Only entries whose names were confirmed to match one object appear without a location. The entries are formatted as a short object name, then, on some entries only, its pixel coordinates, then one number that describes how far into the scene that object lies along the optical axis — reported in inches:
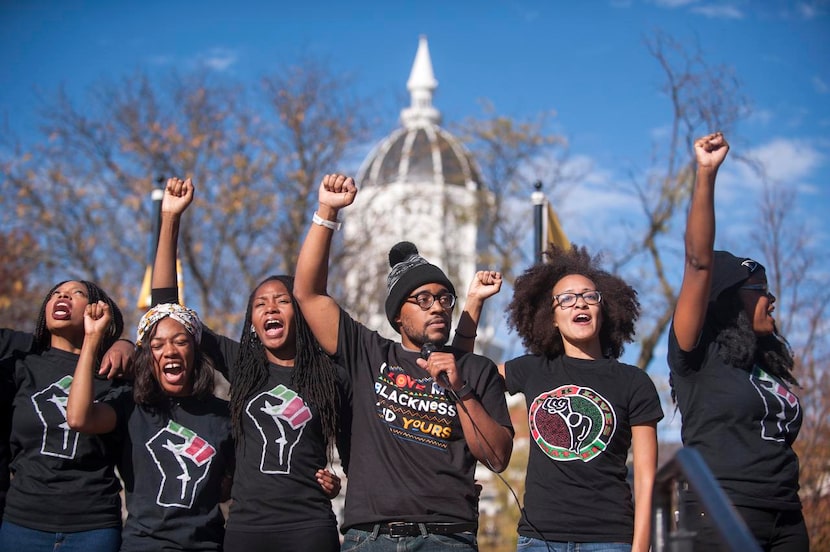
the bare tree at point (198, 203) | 852.0
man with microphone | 162.6
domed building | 898.7
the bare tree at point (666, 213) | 627.8
